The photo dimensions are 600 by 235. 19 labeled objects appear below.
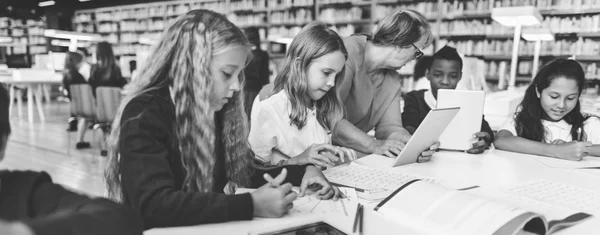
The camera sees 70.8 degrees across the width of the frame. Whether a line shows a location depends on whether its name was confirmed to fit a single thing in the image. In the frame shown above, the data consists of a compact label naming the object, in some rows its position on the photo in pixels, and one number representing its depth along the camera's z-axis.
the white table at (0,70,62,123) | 5.79
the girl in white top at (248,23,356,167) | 1.43
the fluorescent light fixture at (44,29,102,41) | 7.14
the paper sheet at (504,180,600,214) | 0.98
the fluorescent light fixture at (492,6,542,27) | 2.94
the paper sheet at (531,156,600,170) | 1.44
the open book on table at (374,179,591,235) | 0.73
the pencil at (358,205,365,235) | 0.79
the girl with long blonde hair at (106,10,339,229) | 0.79
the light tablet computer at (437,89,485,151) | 1.53
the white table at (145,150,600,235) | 0.78
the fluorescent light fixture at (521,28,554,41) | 3.80
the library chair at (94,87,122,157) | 3.59
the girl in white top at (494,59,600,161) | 1.71
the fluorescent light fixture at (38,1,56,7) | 11.73
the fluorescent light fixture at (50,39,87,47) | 10.67
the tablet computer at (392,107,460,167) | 1.26
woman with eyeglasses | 1.68
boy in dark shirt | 2.32
